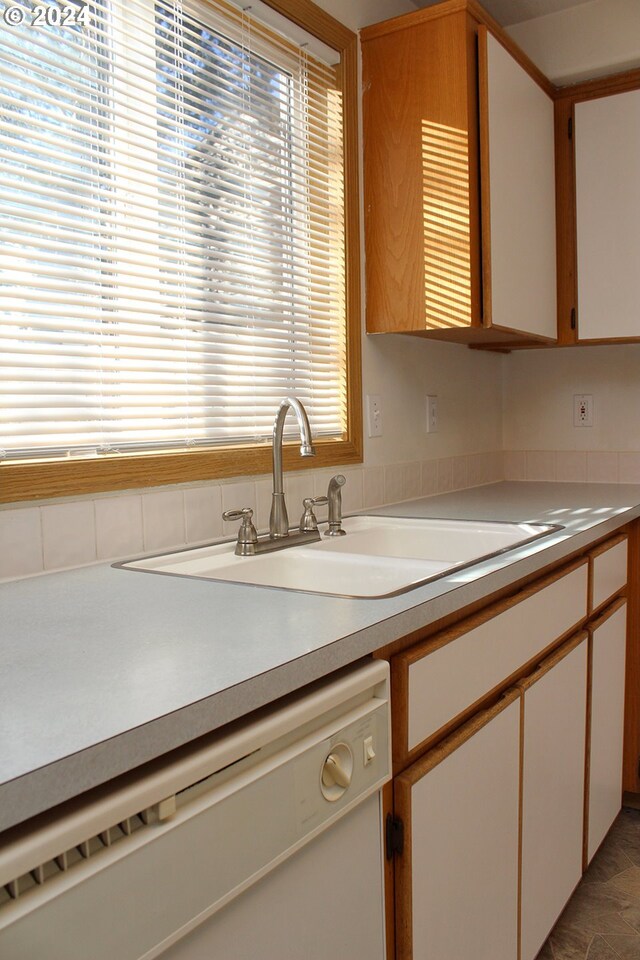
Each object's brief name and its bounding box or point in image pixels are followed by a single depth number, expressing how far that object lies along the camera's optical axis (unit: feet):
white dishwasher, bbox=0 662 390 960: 2.15
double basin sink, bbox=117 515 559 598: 5.04
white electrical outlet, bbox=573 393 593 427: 9.98
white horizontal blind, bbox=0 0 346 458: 4.63
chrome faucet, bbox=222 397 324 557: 5.25
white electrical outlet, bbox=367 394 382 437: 7.72
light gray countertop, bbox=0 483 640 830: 2.24
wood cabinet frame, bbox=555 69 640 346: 8.80
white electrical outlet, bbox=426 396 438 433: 8.77
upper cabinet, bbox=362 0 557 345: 6.97
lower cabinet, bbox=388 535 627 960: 3.92
